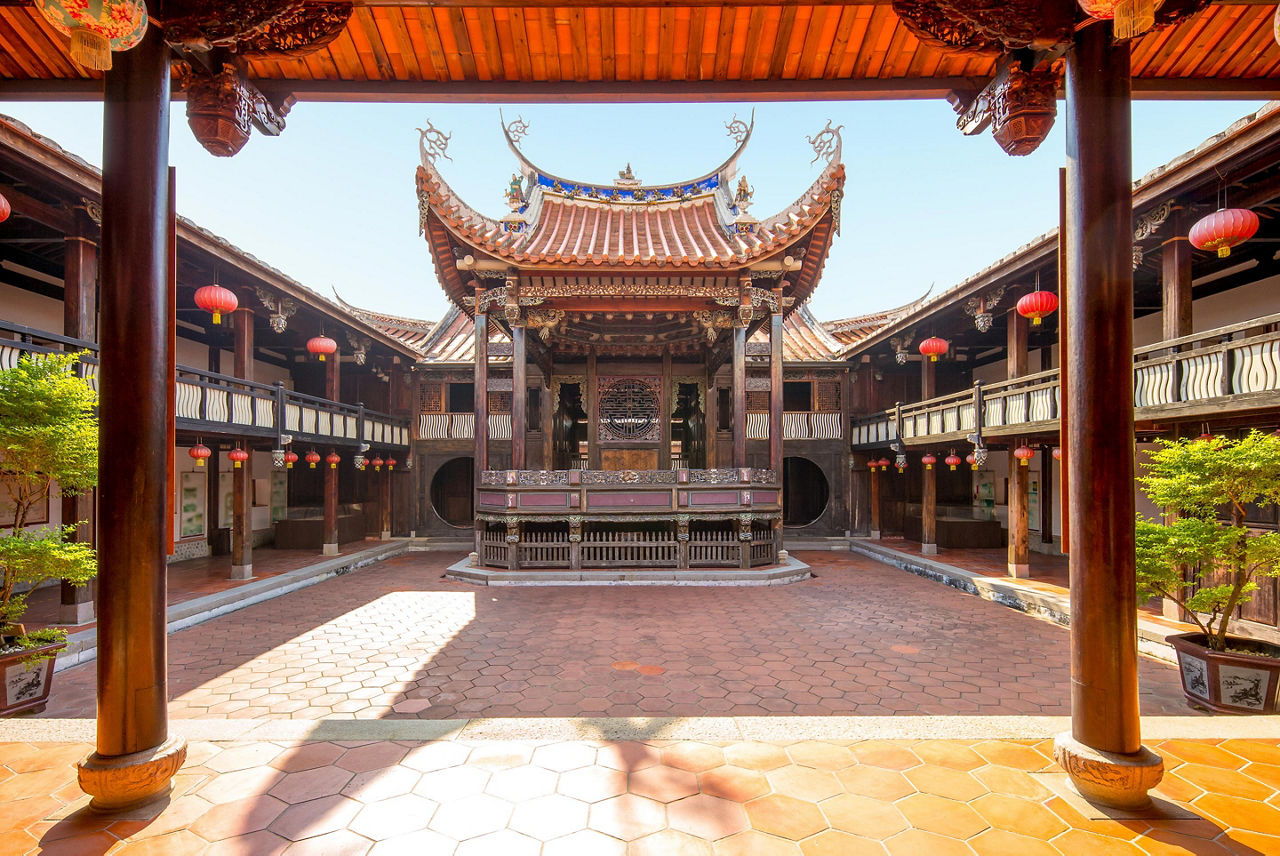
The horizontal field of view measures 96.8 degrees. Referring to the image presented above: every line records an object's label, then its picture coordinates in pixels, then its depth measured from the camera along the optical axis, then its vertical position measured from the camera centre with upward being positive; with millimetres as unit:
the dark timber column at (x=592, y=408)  13727 +843
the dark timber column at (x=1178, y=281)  7105 +2030
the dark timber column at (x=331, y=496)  13109 -1235
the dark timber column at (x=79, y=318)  7043 +1607
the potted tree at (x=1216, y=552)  4445 -925
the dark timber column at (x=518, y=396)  10578 +876
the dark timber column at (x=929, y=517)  12852 -1736
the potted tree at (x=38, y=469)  4469 -208
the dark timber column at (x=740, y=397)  10852 +869
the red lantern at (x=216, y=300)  8094 +2064
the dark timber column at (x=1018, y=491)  9953 -897
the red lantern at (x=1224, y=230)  5539 +2099
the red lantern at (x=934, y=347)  11711 +1950
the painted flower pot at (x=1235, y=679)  4375 -1884
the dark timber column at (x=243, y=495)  10188 -941
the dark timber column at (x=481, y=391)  10930 +999
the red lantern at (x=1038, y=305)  8375 +2023
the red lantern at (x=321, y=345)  11609 +2012
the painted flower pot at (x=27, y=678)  4352 -1849
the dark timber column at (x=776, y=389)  11086 +1046
